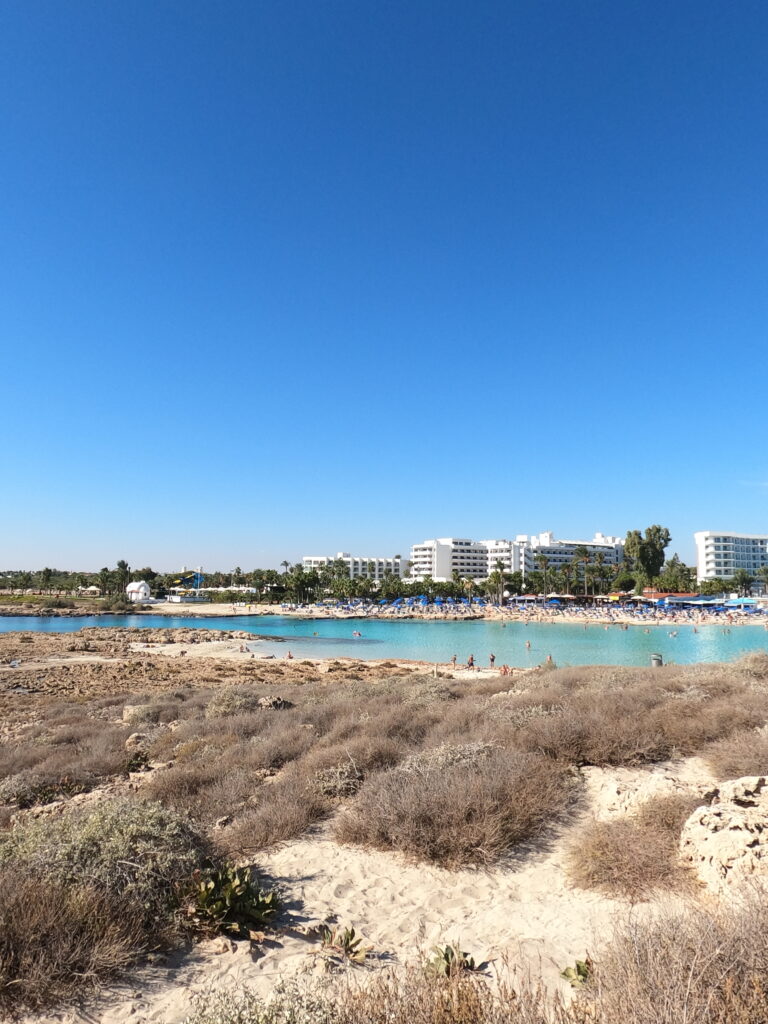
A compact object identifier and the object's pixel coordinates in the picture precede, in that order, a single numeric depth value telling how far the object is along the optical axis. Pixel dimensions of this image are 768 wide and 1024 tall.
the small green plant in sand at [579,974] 3.69
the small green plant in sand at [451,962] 3.85
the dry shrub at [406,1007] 2.99
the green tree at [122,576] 165.88
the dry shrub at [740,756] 7.80
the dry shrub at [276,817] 6.82
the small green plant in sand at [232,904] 4.95
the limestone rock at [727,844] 5.16
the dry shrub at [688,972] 2.79
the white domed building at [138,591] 160.26
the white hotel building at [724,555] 168.62
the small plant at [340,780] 8.43
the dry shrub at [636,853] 5.33
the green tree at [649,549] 138.88
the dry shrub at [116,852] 4.82
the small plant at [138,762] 11.31
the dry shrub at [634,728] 9.16
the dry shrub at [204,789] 7.90
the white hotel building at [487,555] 188.00
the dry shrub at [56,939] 3.80
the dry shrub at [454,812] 6.30
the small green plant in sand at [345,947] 4.50
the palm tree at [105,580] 166.88
